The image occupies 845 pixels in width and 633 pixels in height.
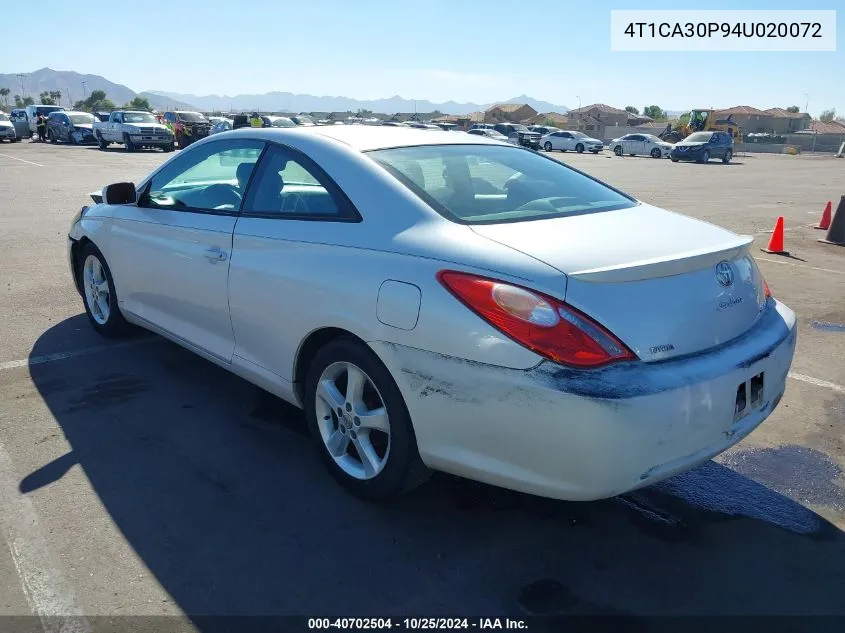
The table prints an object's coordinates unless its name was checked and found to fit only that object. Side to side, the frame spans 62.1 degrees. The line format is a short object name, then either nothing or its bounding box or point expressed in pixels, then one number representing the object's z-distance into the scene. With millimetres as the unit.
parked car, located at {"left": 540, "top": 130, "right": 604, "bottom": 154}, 44219
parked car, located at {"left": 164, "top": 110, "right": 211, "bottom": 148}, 34594
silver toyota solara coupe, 2453
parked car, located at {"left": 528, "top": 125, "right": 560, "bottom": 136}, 48241
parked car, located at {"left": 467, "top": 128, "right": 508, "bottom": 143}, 42162
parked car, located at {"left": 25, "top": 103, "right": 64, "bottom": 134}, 41531
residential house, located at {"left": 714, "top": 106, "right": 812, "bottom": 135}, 105000
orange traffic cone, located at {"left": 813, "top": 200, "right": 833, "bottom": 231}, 11688
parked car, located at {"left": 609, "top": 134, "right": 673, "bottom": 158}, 41844
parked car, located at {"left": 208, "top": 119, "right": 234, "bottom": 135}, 32562
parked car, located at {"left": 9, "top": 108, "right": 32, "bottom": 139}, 40531
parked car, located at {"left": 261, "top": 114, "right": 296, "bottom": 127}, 30559
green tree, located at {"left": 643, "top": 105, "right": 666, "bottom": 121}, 140125
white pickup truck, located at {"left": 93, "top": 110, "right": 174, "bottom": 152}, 31180
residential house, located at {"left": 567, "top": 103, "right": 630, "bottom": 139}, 99094
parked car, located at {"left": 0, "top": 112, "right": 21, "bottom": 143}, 36844
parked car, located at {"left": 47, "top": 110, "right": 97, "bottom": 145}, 35719
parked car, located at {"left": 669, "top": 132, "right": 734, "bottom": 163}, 36031
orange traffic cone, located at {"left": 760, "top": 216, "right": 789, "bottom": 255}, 9523
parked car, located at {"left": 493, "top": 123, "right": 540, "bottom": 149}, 44397
